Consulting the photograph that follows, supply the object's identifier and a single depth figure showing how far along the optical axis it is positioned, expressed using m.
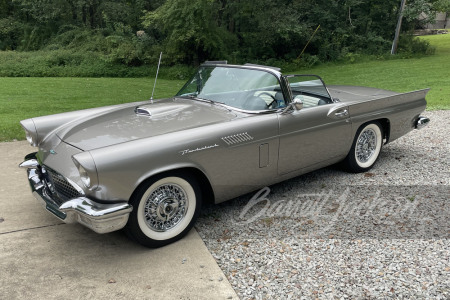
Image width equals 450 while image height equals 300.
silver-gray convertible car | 2.85
